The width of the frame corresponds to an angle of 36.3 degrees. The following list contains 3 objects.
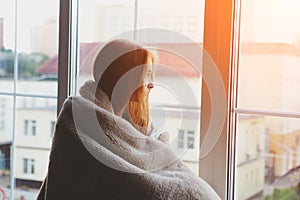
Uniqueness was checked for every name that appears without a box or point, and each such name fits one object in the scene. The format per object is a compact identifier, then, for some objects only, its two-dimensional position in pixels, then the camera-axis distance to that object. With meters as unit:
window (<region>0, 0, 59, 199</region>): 1.99
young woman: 1.23
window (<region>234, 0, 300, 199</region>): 1.51
